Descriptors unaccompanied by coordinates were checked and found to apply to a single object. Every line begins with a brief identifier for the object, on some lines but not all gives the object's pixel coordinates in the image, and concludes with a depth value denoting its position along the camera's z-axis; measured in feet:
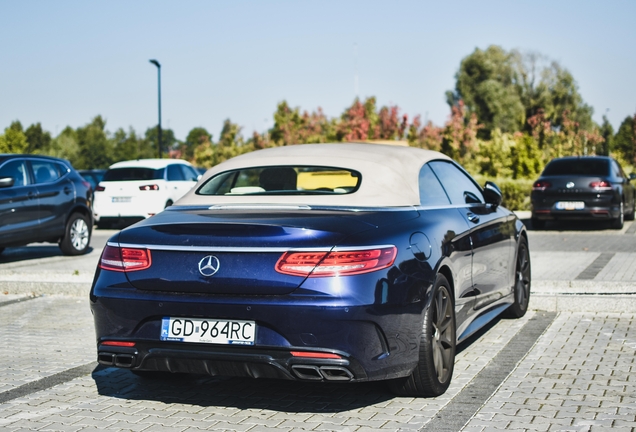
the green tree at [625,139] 192.52
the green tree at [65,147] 322.34
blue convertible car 14.53
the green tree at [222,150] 183.62
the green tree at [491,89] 249.34
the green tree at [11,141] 274.57
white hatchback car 69.10
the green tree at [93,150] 335.88
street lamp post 151.12
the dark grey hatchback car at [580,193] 59.36
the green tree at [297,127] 171.63
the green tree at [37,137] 357.73
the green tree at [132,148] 340.18
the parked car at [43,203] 41.83
